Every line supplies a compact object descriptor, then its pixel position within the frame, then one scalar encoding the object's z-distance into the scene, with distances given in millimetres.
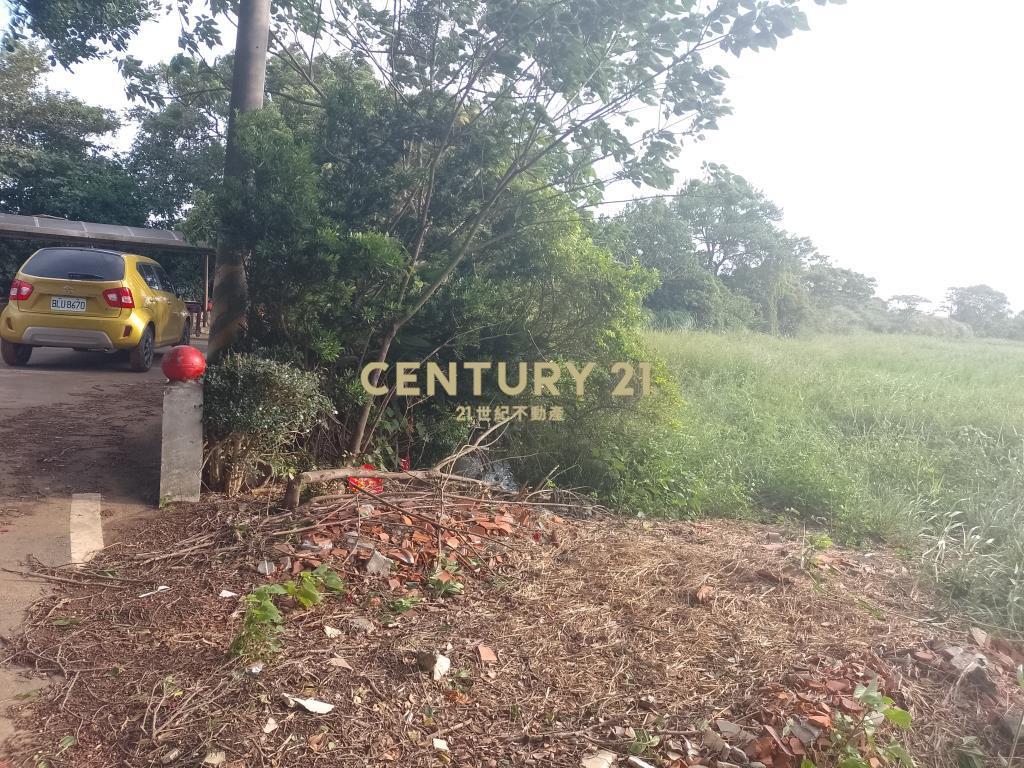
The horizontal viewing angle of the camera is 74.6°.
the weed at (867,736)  2273
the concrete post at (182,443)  4074
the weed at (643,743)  2316
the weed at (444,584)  3389
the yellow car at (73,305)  7668
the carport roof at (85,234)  11781
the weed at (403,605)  3189
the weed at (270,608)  2662
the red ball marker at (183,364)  4082
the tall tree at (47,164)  15945
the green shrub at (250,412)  4137
